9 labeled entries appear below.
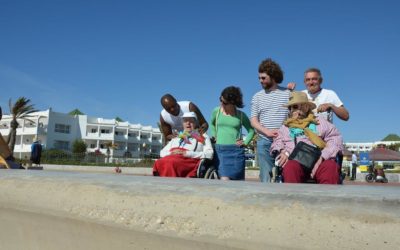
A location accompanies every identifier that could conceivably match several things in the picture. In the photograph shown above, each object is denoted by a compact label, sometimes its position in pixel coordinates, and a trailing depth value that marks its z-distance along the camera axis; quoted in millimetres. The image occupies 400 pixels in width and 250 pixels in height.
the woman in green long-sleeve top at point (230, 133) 4422
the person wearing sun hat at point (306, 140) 3084
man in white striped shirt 4125
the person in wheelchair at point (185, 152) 4156
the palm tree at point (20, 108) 57531
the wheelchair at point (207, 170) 4219
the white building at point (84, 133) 73500
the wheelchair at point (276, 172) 3592
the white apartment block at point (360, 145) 126231
